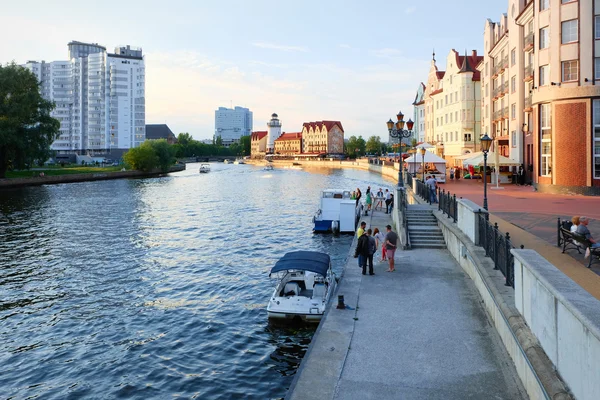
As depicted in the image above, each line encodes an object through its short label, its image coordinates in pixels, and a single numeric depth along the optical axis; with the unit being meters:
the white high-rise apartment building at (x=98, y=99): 181.50
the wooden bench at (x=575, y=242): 14.59
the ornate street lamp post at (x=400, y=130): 32.84
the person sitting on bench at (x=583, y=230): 15.89
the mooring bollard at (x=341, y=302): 14.06
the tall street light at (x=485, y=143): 24.67
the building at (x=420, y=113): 114.88
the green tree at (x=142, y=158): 117.06
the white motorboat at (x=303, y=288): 16.79
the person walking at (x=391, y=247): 18.42
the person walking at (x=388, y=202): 38.94
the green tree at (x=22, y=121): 76.69
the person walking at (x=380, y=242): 20.57
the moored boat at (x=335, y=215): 36.44
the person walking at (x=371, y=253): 18.07
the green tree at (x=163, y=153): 123.44
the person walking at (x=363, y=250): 17.97
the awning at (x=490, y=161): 43.75
